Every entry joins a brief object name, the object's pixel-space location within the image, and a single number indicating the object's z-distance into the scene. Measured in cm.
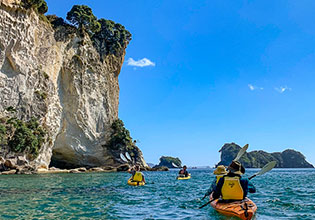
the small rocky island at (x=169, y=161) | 15354
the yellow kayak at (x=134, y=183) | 1763
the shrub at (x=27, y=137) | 3109
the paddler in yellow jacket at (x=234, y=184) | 791
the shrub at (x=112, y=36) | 5498
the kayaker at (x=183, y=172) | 2751
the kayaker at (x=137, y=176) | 1778
